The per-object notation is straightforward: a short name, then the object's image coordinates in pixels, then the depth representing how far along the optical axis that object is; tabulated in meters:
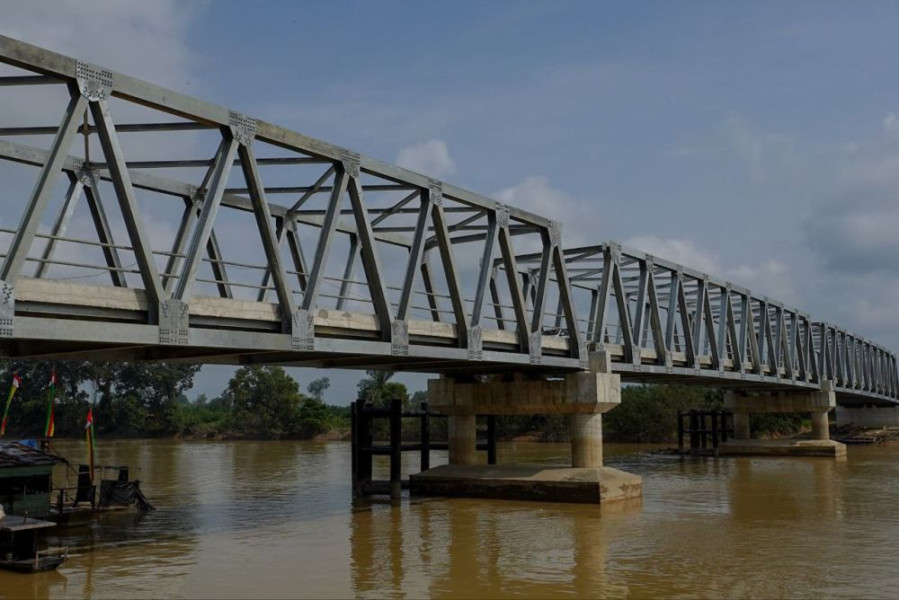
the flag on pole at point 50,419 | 22.36
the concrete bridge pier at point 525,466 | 28.53
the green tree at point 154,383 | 117.38
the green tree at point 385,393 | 94.31
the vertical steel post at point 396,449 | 29.33
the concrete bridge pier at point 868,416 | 98.57
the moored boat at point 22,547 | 16.84
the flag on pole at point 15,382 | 22.19
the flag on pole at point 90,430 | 24.24
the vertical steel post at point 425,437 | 33.47
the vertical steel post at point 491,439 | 35.47
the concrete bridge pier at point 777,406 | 58.97
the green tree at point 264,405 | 103.25
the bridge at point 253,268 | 14.17
